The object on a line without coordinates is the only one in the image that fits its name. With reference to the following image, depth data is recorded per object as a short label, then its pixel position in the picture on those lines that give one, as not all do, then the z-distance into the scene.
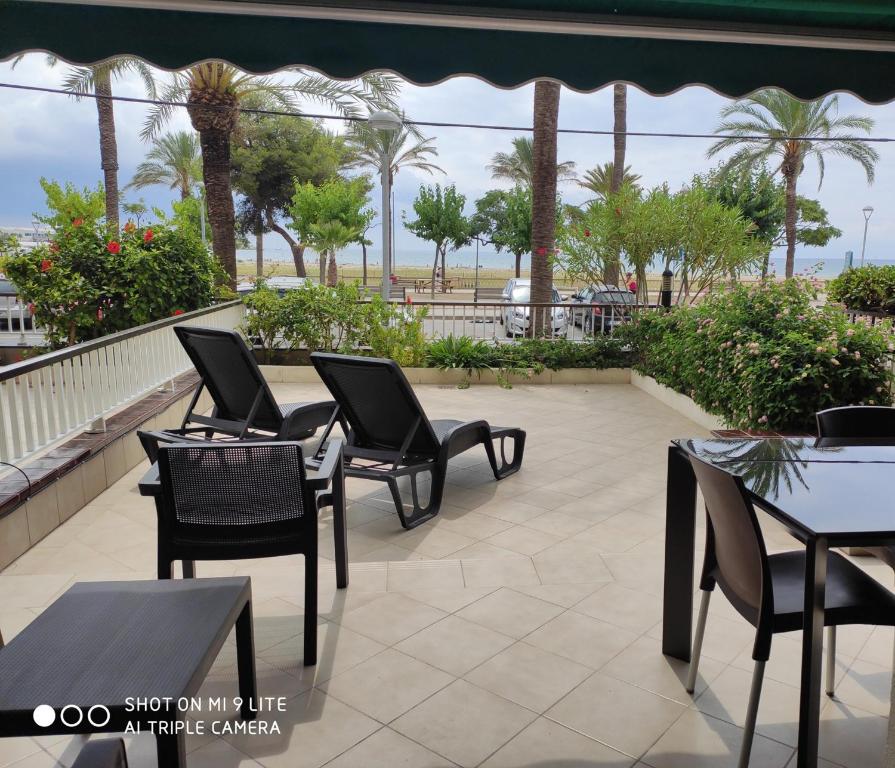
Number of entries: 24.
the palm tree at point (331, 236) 30.86
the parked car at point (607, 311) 11.07
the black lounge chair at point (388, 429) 4.75
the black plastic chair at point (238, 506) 2.83
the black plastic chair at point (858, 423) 3.33
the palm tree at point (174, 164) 38.06
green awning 3.13
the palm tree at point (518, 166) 39.56
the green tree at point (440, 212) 38.75
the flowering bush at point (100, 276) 8.67
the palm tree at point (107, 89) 16.49
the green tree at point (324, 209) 30.81
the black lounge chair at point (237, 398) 5.42
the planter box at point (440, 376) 10.06
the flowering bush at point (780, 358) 5.73
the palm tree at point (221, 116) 12.22
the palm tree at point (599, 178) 29.80
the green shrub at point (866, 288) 13.30
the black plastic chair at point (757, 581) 2.26
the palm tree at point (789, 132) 24.22
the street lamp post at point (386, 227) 12.09
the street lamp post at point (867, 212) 32.64
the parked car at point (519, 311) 13.12
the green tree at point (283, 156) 36.03
